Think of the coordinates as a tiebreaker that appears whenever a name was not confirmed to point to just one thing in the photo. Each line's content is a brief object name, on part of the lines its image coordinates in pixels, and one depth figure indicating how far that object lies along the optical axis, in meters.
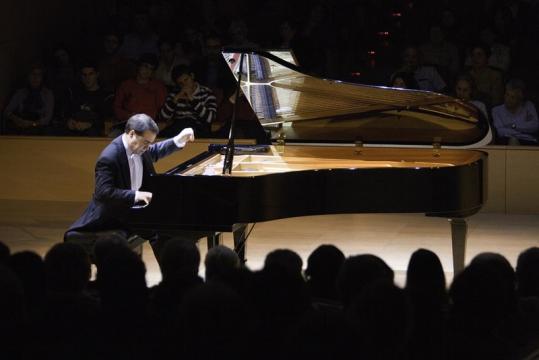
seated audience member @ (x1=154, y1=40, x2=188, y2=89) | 20.42
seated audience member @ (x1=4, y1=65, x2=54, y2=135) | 19.61
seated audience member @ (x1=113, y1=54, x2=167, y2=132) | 19.23
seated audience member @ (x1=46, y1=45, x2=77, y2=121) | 19.98
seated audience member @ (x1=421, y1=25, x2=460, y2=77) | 19.84
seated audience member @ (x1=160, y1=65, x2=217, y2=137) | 18.78
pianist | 11.51
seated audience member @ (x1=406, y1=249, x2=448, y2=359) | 7.03
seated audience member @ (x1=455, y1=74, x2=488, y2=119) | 18.11
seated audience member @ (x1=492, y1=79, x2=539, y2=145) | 18.02
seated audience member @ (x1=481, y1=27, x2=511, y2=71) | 19.61
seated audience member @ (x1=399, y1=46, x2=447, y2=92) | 19.09
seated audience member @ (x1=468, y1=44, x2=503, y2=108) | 19.00
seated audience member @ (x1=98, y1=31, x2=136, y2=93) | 20.34
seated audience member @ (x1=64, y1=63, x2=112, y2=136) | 19.34
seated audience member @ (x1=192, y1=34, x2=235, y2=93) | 19.53
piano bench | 11.45
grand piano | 10.89
